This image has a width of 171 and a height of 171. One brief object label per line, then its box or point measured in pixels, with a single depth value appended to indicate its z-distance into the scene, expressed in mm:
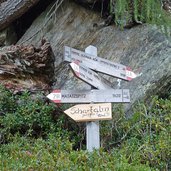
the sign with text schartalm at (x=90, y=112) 3957
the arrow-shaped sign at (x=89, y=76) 3930
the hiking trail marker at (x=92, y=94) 3971
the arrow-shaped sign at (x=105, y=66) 4223
